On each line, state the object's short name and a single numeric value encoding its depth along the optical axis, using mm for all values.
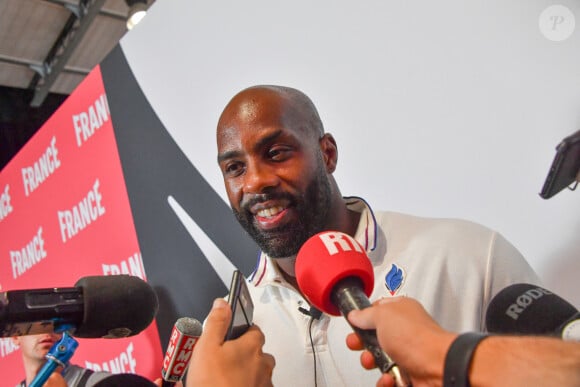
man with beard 1109
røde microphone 735
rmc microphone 961
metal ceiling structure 3906
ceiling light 3010
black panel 1809
